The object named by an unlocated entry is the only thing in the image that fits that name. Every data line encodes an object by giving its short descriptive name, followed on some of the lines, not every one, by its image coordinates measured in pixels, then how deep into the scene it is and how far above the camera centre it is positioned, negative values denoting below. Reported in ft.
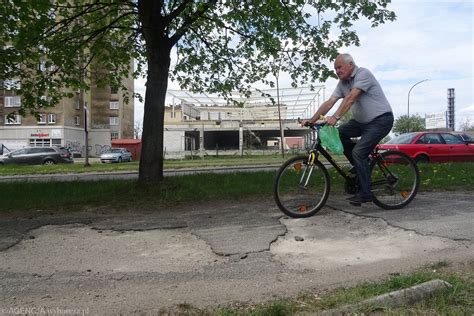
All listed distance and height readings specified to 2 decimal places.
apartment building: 192.54 +9.48
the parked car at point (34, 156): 100.07 -2.66
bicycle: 17.56 -1.63
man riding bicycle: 17.53 +1.23
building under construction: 167.94 +8.11
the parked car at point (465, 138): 56.97 +0.63
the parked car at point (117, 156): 128.16 -3.36
